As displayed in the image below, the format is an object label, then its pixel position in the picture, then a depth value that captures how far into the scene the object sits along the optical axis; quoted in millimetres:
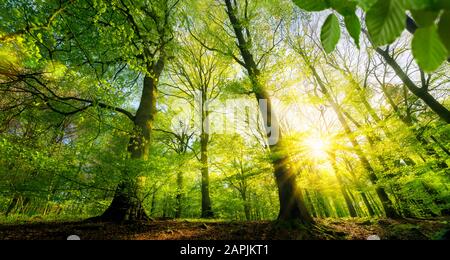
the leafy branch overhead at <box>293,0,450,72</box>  460
